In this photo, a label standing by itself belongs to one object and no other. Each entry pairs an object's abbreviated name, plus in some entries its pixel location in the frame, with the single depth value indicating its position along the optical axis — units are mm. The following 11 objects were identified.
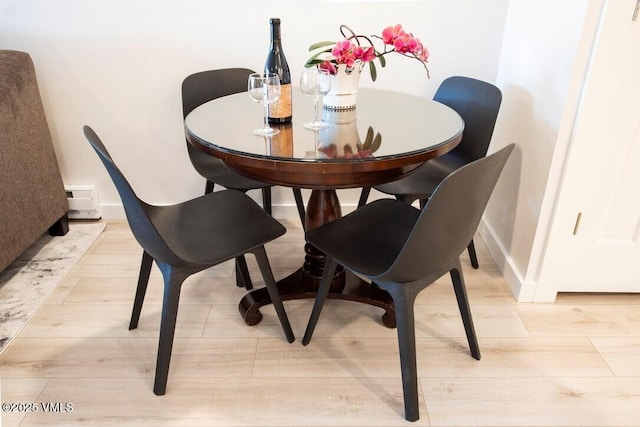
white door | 1448
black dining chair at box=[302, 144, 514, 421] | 1075
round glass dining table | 1206
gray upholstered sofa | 1857
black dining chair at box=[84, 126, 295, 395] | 1192
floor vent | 2430
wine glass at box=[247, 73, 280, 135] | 1382
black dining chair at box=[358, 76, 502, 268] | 1804
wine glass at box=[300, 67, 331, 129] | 1425
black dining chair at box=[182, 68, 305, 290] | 1935
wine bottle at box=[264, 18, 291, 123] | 1465
